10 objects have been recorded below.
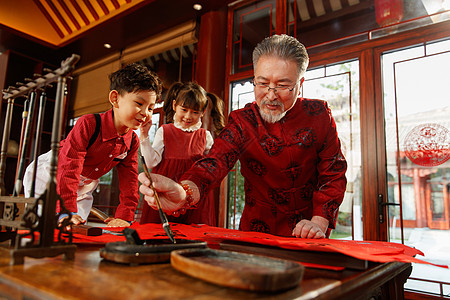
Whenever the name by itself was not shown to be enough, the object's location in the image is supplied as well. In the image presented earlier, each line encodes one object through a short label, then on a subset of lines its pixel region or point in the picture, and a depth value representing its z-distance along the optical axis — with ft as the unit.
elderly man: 4.56
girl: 6.83
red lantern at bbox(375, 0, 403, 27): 9.01
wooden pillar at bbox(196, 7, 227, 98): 11.89
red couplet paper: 2.37
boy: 5.09
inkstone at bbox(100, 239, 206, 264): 1.96
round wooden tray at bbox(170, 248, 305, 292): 1.46
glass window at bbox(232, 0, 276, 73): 11.68
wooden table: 1.42
